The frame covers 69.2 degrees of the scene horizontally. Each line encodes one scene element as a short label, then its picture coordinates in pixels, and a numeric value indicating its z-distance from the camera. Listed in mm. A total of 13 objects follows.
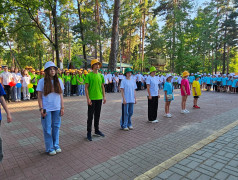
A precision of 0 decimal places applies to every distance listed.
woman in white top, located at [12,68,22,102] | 10947
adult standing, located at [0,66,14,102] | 10367
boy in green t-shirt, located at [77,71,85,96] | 14211
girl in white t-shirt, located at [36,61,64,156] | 3797
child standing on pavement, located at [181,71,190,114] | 8102
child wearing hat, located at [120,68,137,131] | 5562
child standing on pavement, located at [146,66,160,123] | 6516
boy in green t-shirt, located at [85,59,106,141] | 4773
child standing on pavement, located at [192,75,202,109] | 9211
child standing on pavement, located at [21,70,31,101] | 11488
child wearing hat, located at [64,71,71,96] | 13547
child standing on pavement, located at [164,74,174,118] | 7227
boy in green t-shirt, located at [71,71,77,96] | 14180
